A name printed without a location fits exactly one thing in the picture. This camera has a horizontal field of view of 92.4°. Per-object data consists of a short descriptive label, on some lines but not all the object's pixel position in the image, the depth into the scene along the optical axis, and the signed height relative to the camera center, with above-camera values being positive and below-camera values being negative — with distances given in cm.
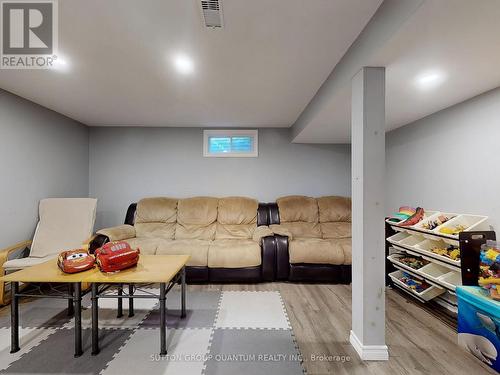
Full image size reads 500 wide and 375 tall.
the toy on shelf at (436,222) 247 -36
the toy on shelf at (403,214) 292 -33
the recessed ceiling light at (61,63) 207 +112
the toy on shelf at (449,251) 216 -61
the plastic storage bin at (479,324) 163 -98
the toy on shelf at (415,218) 272 -34
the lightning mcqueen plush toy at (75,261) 181 -58
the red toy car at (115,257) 183 -55
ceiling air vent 144 +111
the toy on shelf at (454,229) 219 -39
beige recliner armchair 294 -54
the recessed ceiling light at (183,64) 203 +111
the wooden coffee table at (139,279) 170 -65
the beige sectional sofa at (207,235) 315 -72
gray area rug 166 -124
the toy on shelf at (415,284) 254 -104
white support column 170 -19
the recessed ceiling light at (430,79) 181 +87
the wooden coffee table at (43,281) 169 -72
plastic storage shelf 213 -34
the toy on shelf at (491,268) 169 -59
